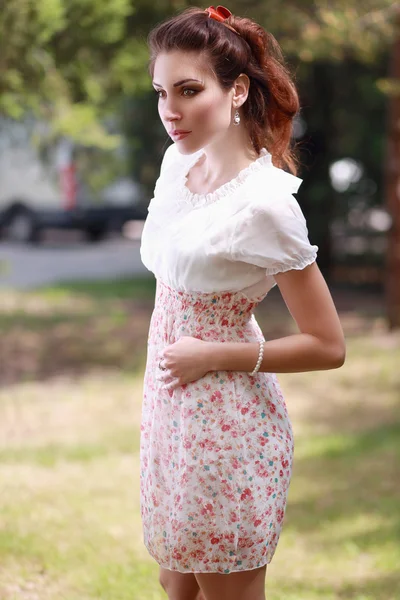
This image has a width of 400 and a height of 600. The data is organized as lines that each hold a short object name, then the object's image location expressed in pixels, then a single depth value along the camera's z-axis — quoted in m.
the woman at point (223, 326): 2.14
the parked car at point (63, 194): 15.07
